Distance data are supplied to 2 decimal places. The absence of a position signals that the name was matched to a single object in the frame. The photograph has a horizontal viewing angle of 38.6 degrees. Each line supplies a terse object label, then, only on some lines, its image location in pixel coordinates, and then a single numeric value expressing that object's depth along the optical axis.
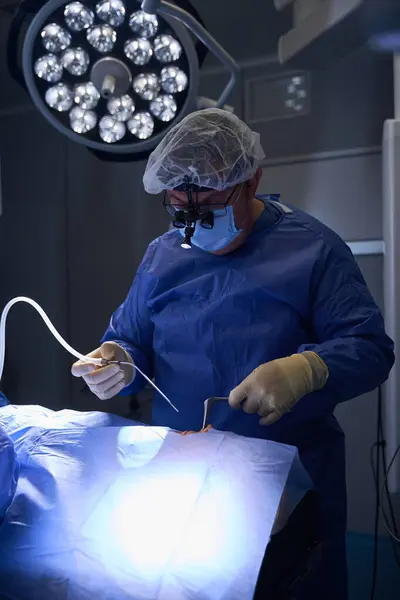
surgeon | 1.21
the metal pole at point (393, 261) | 1.67
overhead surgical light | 1.54
